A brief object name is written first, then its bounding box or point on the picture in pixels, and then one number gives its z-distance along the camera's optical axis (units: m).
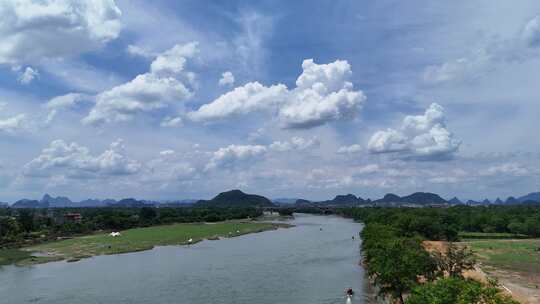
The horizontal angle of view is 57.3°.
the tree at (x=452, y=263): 42.56
